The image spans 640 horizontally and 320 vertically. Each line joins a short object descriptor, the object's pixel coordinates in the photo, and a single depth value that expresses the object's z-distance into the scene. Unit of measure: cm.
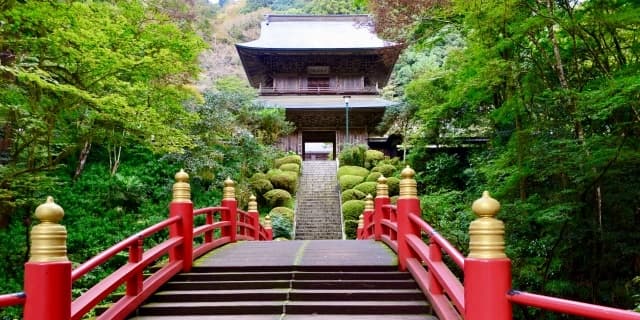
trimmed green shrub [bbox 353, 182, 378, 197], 2038
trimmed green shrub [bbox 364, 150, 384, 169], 2355
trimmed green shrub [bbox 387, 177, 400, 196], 1967
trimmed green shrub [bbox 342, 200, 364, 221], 1905
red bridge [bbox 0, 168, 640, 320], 317
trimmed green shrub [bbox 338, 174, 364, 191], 2147
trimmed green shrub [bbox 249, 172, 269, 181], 2062
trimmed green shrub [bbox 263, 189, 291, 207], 2016
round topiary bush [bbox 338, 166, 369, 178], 2252
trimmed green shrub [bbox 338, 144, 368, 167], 2394
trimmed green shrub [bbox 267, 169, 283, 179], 2167
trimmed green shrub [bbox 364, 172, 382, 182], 2128
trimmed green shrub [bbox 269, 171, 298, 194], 2136
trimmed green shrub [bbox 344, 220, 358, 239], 1836
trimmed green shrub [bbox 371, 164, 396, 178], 2147
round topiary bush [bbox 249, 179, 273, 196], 2025
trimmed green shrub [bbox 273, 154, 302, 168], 2365
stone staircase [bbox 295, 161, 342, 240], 1909
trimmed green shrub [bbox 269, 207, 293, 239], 1794
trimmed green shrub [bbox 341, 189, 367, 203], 2033
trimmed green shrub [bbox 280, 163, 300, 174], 2308
